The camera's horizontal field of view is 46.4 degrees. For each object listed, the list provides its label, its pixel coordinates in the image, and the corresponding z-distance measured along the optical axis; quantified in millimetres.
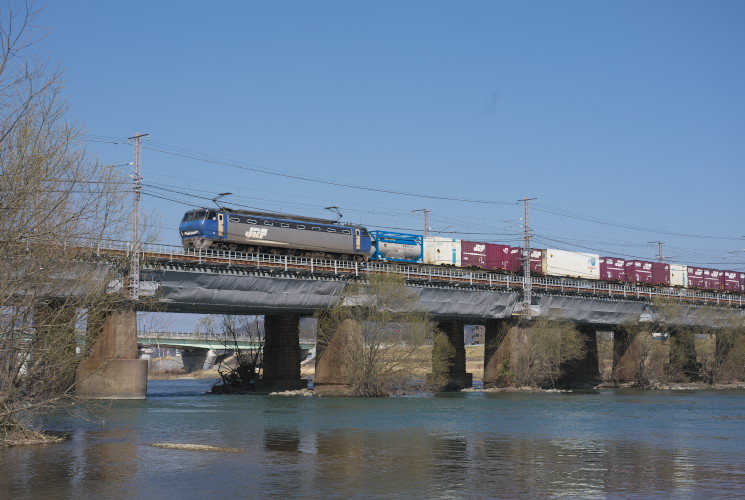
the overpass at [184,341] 121906
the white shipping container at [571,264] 96750
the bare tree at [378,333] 70000
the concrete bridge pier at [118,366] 60062
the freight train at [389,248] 69875
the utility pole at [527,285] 87938
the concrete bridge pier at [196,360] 175625
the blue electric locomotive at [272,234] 69125
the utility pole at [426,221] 98438
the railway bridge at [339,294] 63969
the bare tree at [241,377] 86500
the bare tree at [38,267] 24391
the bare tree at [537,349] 88312
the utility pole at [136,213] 57438
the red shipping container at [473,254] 90000
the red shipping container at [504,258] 92875
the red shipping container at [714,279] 119306
